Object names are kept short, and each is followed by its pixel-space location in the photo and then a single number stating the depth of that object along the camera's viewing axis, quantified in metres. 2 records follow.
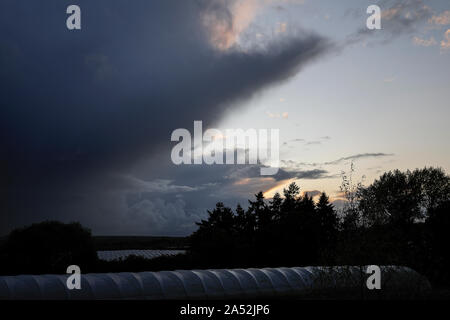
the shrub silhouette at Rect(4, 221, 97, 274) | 59.91
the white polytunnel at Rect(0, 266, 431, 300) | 31.09
